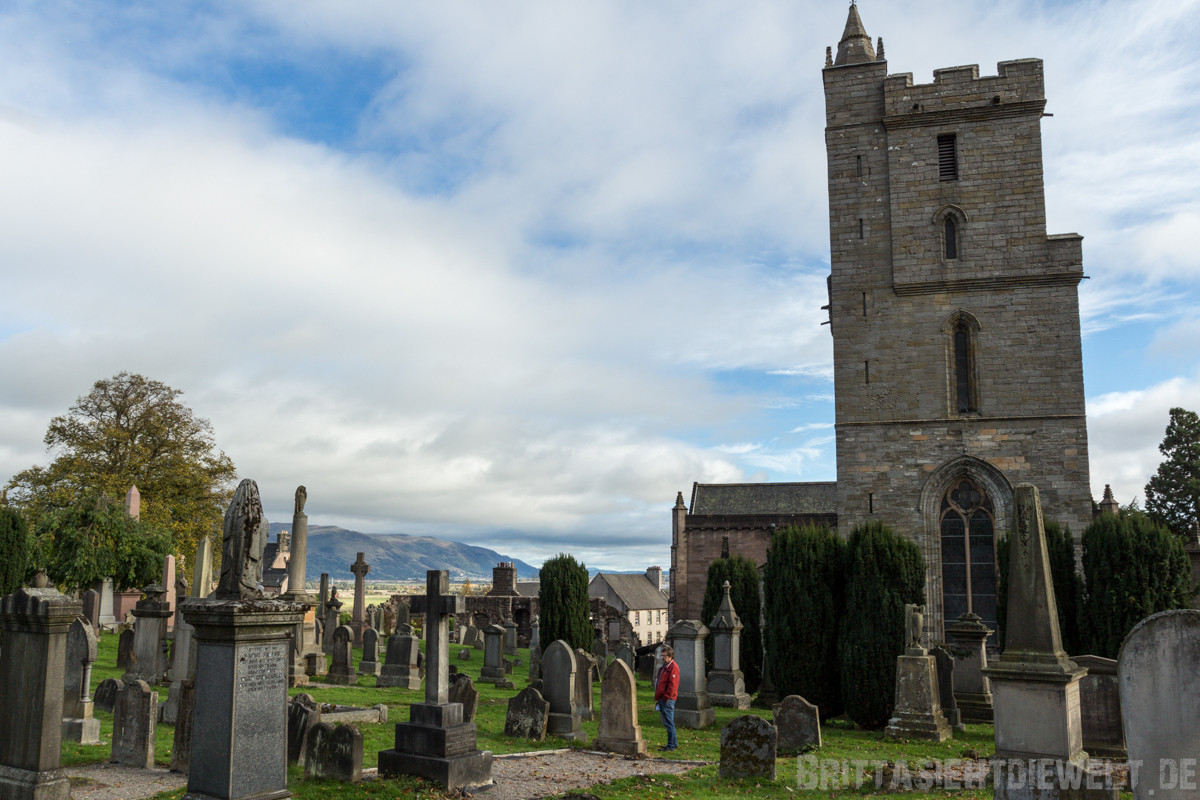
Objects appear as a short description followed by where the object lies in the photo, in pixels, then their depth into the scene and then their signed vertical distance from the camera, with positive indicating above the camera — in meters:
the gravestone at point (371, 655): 20.14 -3.11
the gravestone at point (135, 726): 9.89 -2.39
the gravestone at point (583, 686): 13.55 -2.59
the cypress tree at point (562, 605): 23.05 -2.09
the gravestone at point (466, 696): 12.31 -2.50
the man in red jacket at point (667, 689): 12.44 -2.45
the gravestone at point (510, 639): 28.43 -3.85
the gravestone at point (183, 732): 9.57 -2.41
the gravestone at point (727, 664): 17.17 -2.82
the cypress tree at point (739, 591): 20.61 -1.52
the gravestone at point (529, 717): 12.94 -2.97
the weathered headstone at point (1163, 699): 6.11 -1.30
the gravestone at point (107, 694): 13.28 -2.67
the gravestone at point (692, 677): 14.84 -2.70
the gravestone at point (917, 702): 13.38 -2.82
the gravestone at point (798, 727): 11.80 -2.85
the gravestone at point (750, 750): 9.98 -2.70
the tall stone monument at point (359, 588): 28.05 -2.06
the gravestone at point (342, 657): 18.55 -2.88
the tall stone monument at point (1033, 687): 7.64 -1.49
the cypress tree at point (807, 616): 16.44 -1.73
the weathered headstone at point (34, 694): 6.97 -1.41
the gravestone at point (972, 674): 15.57 -2.81
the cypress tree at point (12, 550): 21.41 -0.50
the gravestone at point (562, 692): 13.05 -2.61
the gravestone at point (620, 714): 11.80 -2.67
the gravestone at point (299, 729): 9.55 -2.32
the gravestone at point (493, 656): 21.81 -3.35
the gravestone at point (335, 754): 9.00 -2.49
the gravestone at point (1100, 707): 11.80 -2.56
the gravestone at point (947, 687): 14.45 -2.82
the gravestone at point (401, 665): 18.19 -3.01
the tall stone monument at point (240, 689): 6.07 -1.21
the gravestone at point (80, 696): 11.01 -2.26
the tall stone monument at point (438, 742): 8.94 -2.37
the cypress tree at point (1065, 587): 16.48 -1.13
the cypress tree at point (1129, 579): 15.53 -0.88
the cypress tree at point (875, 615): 15.34 -1.61
